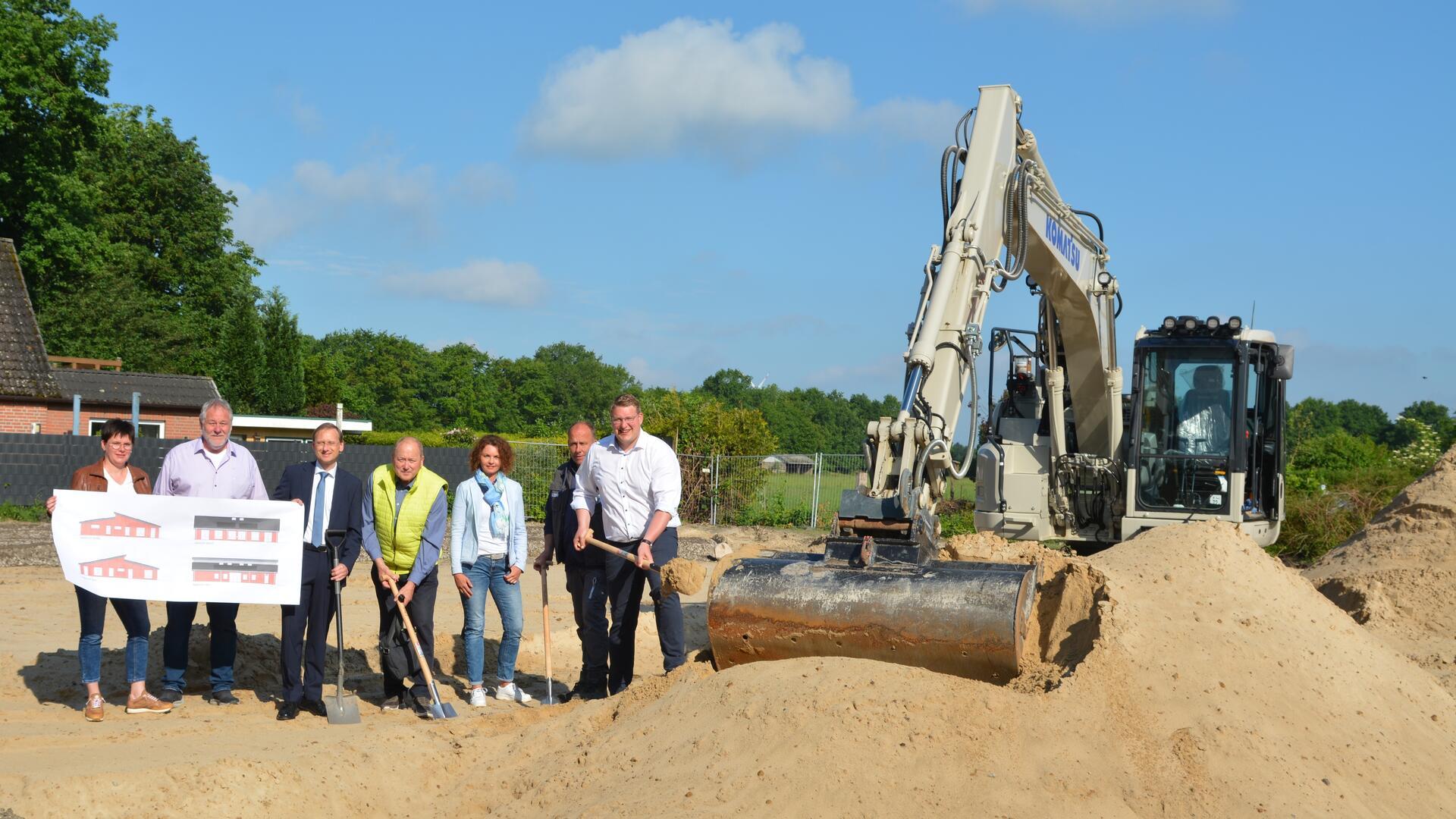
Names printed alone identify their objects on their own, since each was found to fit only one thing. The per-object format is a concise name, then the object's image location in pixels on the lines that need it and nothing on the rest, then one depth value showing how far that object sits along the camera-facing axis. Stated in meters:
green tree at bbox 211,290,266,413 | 41.38
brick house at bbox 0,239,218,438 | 26.30
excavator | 6.36
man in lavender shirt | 7.43
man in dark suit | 7.38
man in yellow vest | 7.55
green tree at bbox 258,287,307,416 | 41.56
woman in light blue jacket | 7.91
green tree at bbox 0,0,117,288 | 31.59
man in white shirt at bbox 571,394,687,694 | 7.57
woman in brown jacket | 7.07
